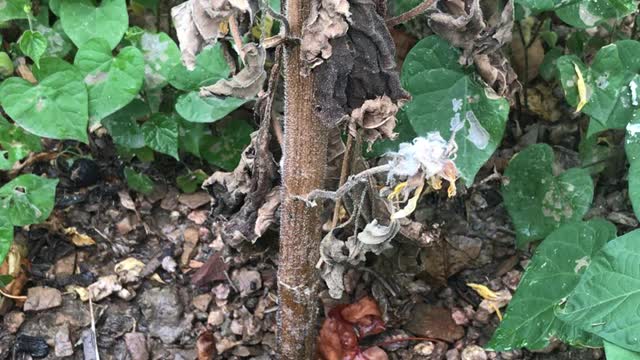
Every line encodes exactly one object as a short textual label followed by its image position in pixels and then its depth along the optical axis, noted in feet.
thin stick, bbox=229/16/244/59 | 3.08
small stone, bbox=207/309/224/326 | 4.75
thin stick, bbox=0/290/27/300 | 4.62
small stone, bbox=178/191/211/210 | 5.19
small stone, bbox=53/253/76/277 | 4.88
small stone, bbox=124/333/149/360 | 4.58
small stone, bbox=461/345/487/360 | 4.53
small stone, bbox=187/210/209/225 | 5.14
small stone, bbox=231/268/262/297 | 4.84
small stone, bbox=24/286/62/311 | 4.69
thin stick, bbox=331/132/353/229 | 3.66
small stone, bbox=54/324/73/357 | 4.54
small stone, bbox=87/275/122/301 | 4.77
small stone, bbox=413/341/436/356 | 4.62
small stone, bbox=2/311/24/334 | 4.61
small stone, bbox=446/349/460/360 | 4.57
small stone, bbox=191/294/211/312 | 4.80
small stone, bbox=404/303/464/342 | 4.66
